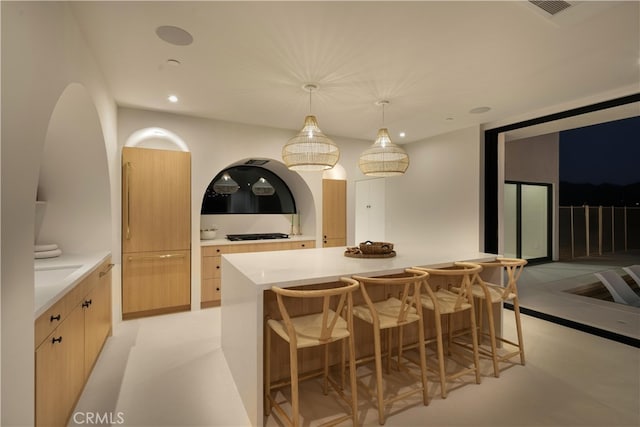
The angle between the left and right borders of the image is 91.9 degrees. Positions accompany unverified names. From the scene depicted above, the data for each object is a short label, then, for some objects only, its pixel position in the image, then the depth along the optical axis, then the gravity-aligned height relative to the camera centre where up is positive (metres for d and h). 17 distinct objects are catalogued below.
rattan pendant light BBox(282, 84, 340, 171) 2.80 +0.59
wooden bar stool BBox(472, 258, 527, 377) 2.57 -0.71
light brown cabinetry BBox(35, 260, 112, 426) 1.53 -0.83
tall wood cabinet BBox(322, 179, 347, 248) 5.32 +0.03
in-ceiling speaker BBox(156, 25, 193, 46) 2.22 +1.34
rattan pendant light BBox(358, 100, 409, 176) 3.28 +0.60
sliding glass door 6.64 -0.16
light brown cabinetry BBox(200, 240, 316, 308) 4.35 -0.79
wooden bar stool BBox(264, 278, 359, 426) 1.77 -0.74
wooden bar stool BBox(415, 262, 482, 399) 2.29 -0.72
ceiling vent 1.91 +1.30
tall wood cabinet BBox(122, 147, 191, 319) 3.83 -0.21
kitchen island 1.93 -0.43
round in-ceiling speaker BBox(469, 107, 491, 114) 3.92 +1.34
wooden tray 2.82 -0.38
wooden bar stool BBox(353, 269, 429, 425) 2.02 -0.72
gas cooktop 4.96 -0.36
